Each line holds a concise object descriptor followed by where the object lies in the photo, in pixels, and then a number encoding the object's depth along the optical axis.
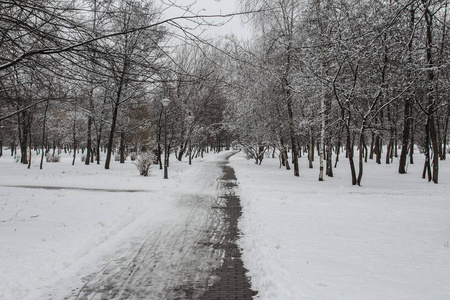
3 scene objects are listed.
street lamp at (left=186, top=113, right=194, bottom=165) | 28.75
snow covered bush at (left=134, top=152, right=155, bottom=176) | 17.72
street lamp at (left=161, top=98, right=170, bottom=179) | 15.24
